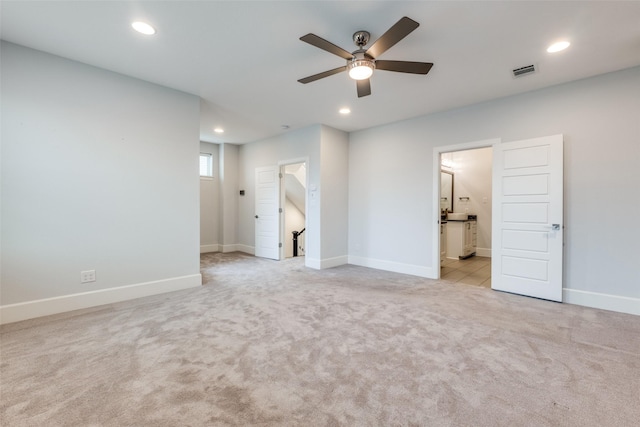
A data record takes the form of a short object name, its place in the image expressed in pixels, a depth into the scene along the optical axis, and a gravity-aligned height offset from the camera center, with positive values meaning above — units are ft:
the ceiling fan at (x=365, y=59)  7.17 +4.32
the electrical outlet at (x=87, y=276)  10.46 -2.53
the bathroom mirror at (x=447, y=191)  23.70 +1.59
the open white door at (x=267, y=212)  20.21 -0.22
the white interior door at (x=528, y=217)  11.50 -0.34
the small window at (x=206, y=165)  23.39 +3.69
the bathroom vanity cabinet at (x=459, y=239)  20.99 -2.22
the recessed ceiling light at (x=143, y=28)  8.05 +5.33
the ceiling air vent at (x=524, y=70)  10.23 +5.18
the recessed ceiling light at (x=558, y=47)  8.82 +5.21
